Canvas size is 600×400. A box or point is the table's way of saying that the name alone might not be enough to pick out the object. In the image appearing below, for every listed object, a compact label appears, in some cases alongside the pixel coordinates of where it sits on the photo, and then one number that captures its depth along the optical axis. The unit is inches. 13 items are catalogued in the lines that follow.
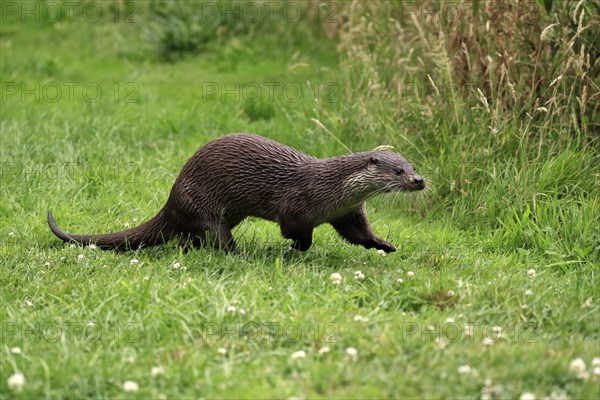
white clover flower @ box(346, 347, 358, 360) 294.8
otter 391.9
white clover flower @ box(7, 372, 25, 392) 275.9
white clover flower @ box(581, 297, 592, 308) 337.7
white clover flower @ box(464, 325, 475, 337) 313.6
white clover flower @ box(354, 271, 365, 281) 364.4
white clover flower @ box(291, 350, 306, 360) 294.8
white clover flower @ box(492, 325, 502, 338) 316.1
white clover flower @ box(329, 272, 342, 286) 358.6
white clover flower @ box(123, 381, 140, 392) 273.9
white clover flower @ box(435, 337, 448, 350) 303.4
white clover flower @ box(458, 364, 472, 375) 282.4
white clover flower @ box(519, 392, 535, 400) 265.6
